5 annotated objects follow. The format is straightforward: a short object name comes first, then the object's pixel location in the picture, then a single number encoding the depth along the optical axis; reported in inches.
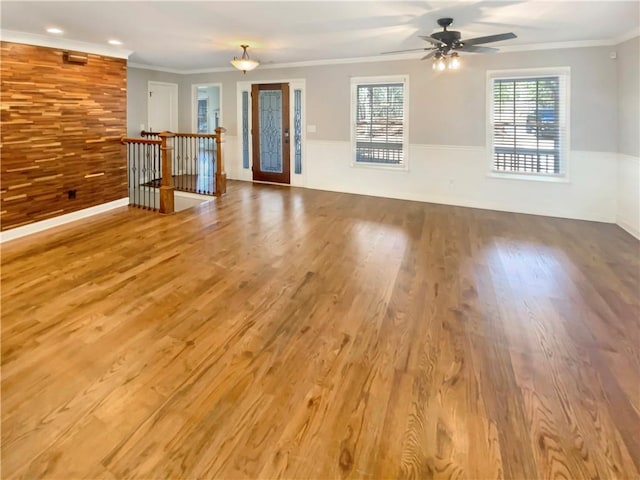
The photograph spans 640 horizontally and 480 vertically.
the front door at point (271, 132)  329.7
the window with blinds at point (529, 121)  236.8
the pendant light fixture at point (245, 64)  224.7
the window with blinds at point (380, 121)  281.4
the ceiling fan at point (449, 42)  174.1
